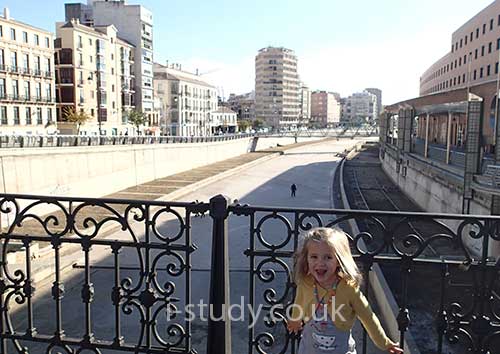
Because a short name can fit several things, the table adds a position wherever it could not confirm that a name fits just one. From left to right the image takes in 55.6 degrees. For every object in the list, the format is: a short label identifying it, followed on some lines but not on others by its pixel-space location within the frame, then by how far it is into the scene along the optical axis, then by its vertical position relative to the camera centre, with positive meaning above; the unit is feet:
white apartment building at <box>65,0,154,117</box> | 212.02 +40.74
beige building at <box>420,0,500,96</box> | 146.72 +25.03
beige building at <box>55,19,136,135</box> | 161.89 +15.94
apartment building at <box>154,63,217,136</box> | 262.67 +11.69
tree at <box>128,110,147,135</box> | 196.45 +1.24
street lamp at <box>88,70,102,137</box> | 169.97 +9.86
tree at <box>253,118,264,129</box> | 403.34 -2.29
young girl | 8.18 -3.07
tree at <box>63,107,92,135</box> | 154.51 +1.57
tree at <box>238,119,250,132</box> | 362.41 -3.61
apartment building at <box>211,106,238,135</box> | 329.81 +0.16
